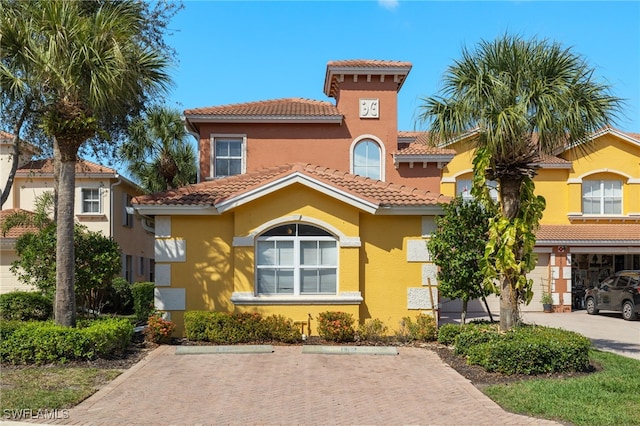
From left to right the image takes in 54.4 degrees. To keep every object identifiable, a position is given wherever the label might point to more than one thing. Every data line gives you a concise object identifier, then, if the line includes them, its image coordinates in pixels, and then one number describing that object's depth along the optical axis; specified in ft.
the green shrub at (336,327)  46.19
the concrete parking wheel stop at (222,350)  42.83
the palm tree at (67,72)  40.42
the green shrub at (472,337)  40.65
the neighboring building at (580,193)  85.87
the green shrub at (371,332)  47.65
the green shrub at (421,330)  48.03
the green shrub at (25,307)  55.42
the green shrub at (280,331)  46.39
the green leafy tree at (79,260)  49.65
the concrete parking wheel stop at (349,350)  43.06
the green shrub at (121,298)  82.10
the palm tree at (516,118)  40.91
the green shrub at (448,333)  45.60
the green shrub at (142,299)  70.28
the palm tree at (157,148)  84.23
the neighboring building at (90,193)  92.99
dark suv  74.18
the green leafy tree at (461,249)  46.49
